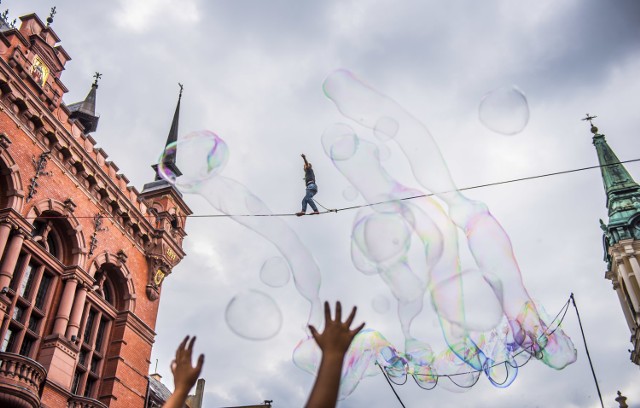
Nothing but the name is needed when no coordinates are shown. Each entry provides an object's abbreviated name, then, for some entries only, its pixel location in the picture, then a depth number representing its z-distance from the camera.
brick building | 15.75
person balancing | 12.92
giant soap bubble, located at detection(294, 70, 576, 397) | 12.30
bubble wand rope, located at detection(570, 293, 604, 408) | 16.02
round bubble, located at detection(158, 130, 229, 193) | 14.26
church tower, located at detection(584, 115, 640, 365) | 42.25
